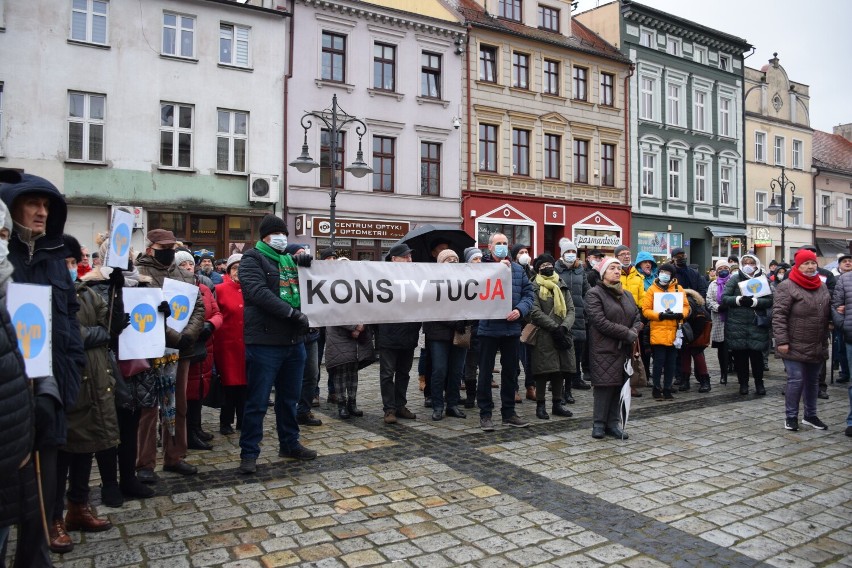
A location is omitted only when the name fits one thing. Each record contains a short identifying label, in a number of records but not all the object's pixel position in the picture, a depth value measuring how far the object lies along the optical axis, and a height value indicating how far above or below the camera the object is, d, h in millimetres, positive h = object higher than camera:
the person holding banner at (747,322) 9688 -378
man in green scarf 5715 -287
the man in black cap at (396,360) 7871 -783
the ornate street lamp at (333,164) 14422 +2879
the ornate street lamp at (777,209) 23914 +3270
